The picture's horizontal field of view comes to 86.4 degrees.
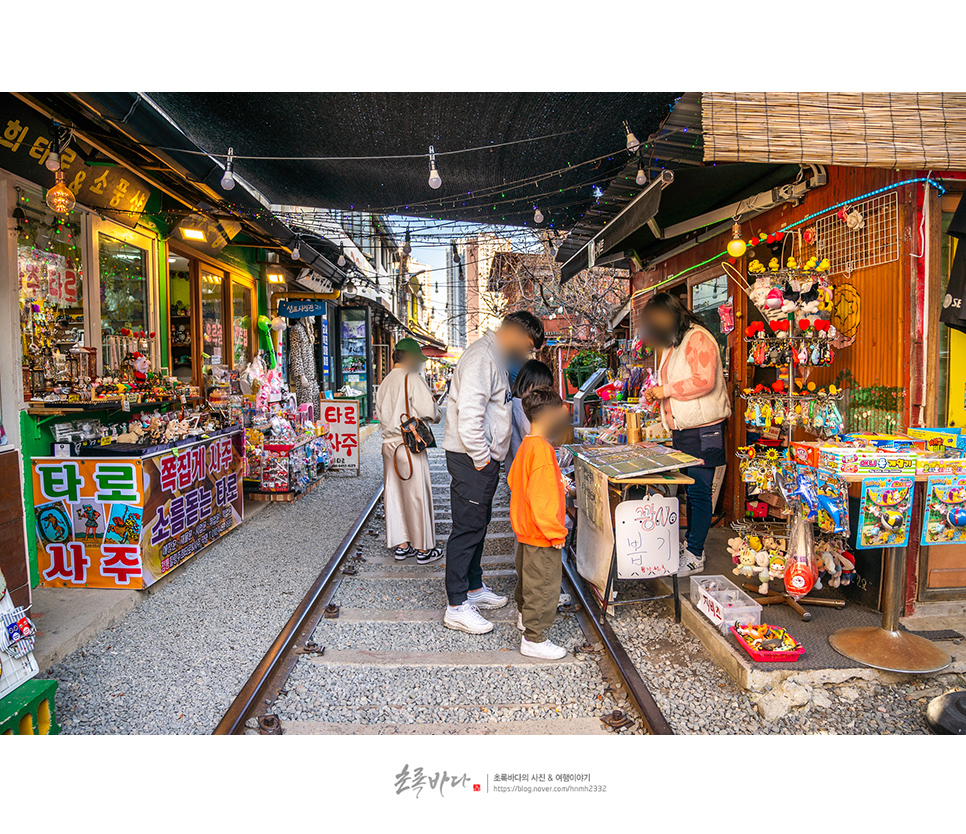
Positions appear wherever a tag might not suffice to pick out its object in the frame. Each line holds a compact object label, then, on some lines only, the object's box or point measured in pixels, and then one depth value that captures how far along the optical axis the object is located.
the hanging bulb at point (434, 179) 4.38
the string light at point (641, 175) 4.12
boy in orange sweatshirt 3.22
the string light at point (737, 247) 4.39
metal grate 3.48
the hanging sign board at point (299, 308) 10.54
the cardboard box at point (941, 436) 3.05
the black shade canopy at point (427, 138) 4.12
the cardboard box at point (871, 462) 2.94
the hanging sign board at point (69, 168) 3.78
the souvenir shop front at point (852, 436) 3.02
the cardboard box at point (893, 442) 3.13
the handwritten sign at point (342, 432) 9.98
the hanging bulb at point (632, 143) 3.92
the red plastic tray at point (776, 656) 2.93
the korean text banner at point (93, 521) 4.29
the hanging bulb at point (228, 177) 4.66
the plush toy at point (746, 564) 3.60
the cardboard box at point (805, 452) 3.22
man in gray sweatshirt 3.59
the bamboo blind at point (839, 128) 2.86
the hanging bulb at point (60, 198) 3.91
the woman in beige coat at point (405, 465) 5.18
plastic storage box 3.27
